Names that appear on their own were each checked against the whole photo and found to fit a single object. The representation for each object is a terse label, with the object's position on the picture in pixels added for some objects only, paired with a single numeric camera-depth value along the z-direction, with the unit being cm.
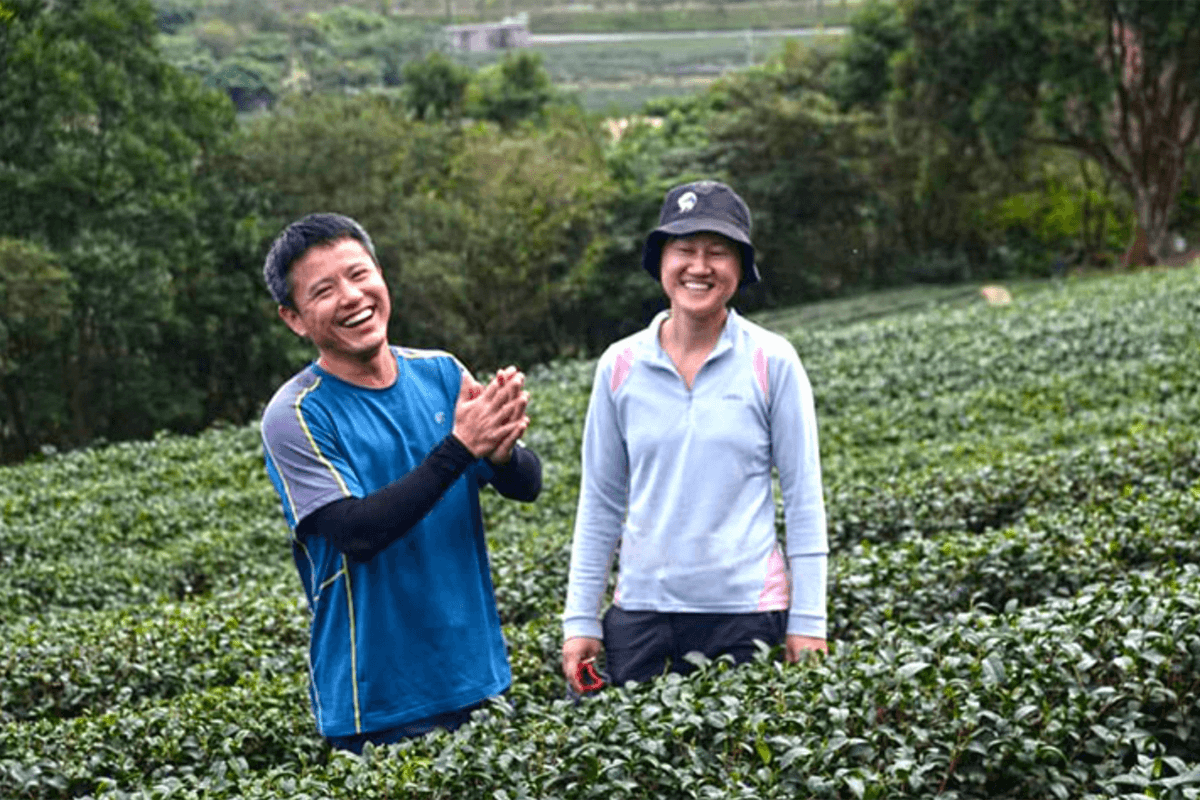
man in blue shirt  375
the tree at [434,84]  5119
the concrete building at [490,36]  13475
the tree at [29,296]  2641
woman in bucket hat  416
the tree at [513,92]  5300
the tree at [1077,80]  3106
